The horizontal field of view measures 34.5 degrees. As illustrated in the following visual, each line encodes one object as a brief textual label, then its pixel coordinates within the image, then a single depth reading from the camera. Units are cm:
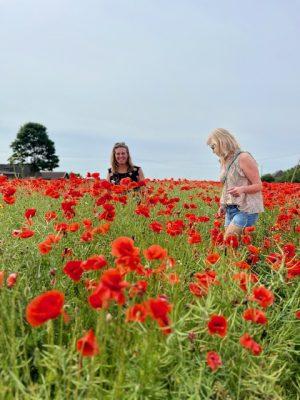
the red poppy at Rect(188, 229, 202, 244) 326
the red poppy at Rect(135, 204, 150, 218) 405
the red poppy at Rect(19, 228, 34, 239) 285
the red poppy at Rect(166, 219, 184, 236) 338
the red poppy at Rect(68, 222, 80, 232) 321
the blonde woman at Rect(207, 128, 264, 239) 490
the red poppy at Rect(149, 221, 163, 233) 346
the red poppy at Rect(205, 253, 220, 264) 275
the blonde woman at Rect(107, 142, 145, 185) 682
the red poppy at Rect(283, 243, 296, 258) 317
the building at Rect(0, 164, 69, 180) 4797
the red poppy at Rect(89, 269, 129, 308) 163
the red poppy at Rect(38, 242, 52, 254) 255
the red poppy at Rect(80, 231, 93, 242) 298
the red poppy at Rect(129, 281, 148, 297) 182
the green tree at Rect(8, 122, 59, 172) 5603
